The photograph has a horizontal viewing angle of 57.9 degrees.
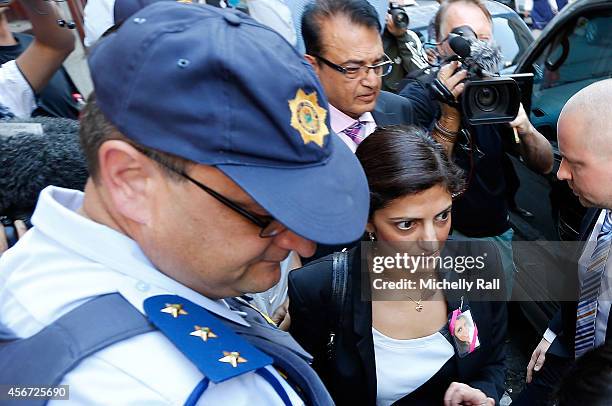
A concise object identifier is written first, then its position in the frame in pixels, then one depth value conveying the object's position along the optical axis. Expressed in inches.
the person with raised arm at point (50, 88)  94.0
